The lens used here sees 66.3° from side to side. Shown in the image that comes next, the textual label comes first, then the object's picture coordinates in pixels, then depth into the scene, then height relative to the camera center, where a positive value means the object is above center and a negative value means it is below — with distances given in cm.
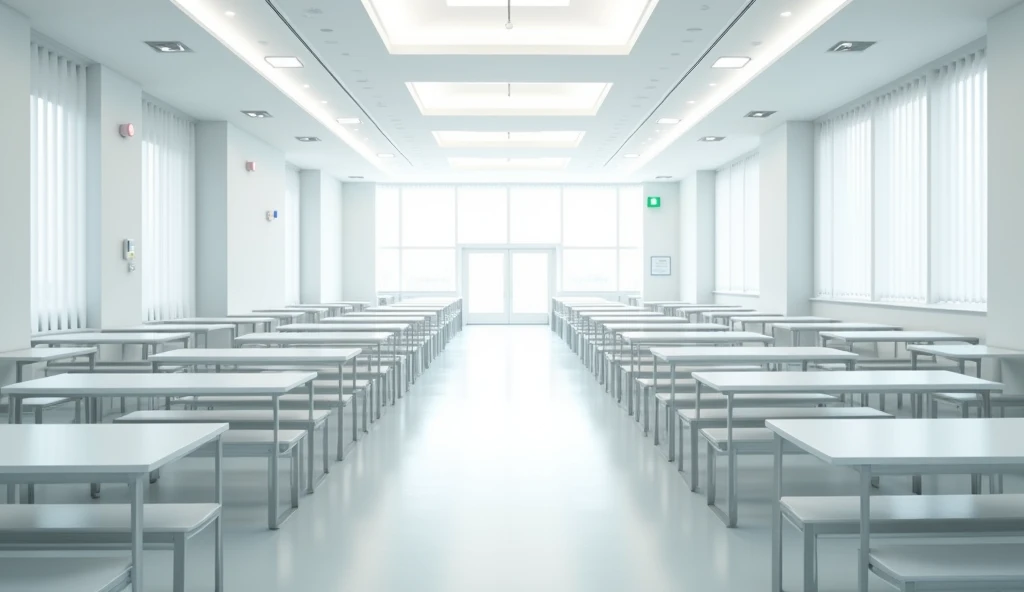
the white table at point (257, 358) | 502 -45
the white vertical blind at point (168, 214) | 1020 +103
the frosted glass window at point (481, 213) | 2022 +195
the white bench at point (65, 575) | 213 -80
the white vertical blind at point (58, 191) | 766 +101
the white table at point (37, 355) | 581 -50
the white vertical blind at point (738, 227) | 1511 +126
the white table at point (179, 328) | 782 -40
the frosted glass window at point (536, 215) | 2030 +190
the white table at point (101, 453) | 225 -51
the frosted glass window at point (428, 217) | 2019 +185
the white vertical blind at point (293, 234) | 1642 +117
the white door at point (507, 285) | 2053 +9
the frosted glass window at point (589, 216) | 2030 +187
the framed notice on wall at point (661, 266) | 1944 +54
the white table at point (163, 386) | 379 -49
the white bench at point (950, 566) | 219 -81
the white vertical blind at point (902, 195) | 919 +114
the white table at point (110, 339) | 652 -43
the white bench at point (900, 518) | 271 -81
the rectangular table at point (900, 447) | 234 -51
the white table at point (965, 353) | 577 -50
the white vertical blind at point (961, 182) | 799 +112
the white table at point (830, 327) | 843 -43
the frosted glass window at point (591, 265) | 2034 +60
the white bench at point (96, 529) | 263 -81
